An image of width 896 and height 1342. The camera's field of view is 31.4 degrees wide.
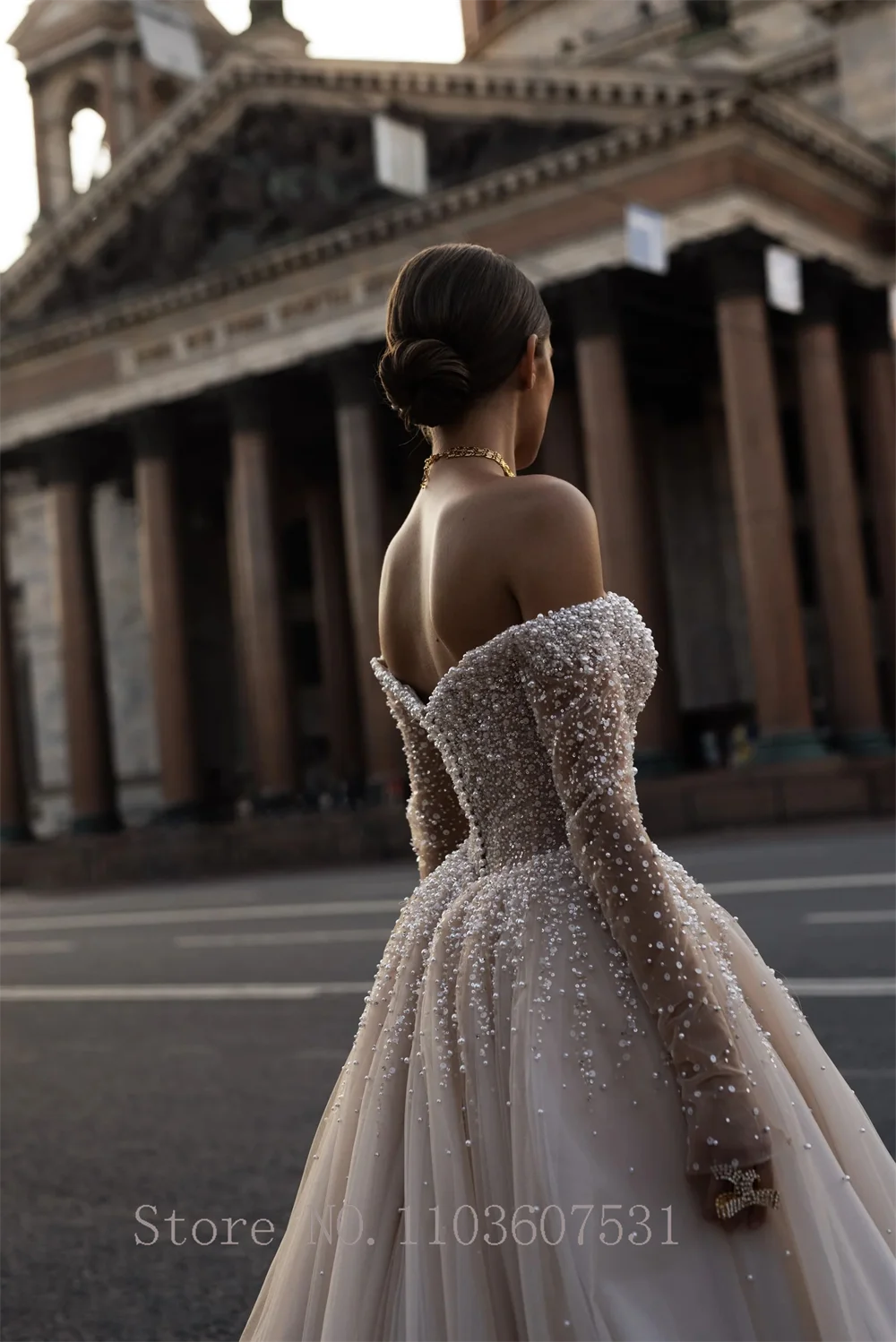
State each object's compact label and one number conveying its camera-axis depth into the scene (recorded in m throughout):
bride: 2.16
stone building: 27.47
